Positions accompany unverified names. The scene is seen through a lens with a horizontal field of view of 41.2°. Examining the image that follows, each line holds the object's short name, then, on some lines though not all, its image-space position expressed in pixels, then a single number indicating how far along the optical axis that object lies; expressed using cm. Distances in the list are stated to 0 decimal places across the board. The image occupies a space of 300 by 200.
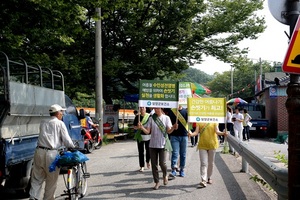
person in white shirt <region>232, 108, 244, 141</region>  1555
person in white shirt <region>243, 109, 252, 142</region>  2128
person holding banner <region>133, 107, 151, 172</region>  1023
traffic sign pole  379
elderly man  641
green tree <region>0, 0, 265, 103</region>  2342
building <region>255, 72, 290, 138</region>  2927
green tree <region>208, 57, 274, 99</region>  7888
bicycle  659
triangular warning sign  385
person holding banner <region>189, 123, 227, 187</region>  847
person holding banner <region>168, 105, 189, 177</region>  938
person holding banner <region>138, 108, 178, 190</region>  830
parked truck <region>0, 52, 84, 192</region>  676
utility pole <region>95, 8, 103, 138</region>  1947
